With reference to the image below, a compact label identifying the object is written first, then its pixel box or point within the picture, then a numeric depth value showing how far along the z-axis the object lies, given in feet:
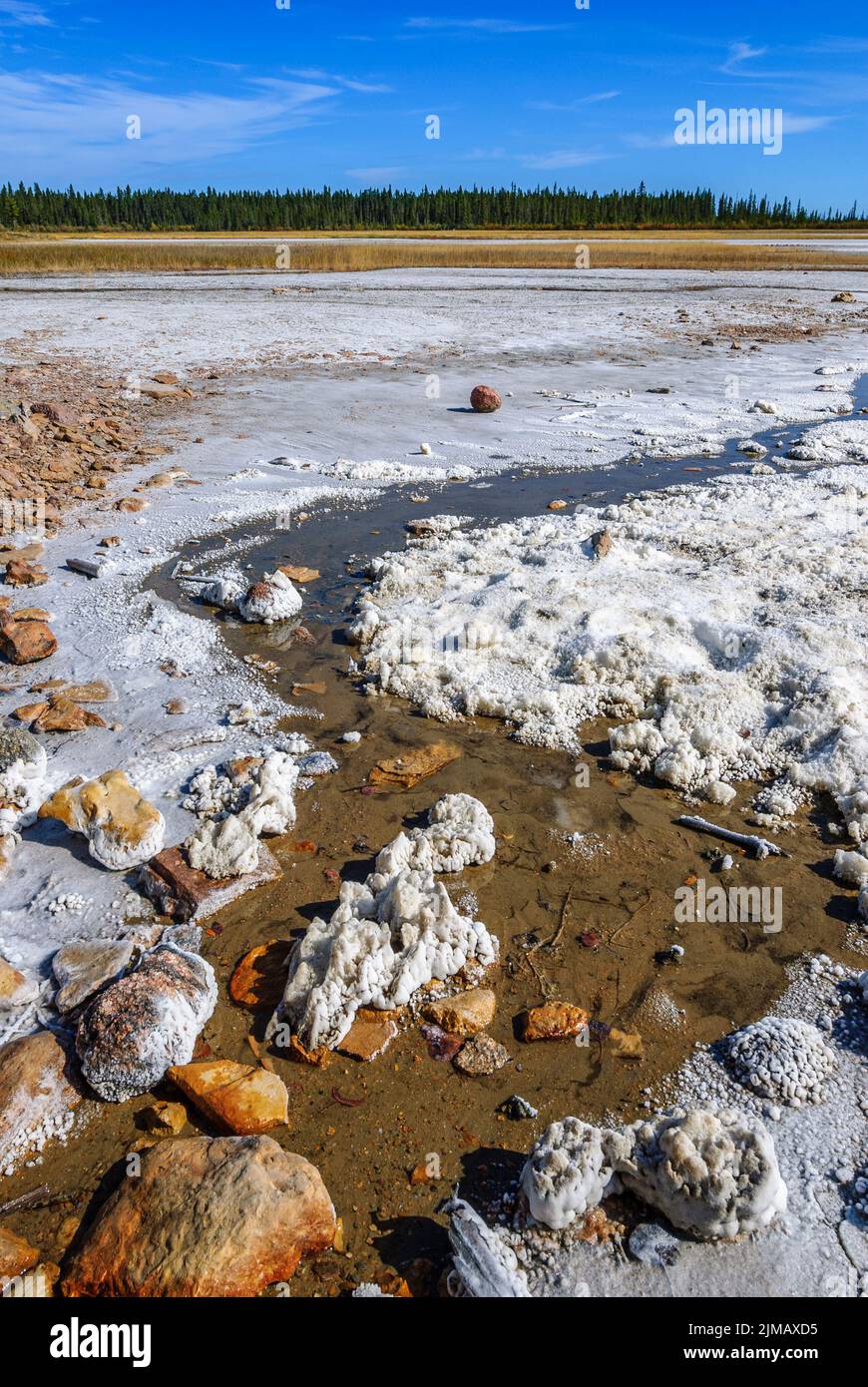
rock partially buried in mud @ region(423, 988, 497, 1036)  10.93
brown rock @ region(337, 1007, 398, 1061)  10.62
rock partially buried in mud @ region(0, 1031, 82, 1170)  9.56
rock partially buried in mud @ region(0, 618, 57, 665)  19.24
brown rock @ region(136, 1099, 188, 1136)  9.64
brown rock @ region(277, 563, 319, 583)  24.31
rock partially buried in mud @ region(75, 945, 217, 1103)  9.98
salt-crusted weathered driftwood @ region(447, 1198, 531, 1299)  7.95
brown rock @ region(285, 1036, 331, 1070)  10.49
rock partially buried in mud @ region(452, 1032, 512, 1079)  10.39
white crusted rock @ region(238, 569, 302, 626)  21.84
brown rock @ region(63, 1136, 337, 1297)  7.99
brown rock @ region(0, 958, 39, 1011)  10.89
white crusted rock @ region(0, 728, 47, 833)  14.23
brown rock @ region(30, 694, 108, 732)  16.80
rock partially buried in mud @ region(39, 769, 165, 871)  13.33
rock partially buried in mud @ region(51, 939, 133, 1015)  11.07
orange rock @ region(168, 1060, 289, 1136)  9.58
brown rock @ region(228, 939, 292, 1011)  11.37
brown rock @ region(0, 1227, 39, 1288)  8.19
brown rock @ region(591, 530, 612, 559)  23.86
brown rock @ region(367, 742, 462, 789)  15.83
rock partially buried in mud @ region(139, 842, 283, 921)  12.76
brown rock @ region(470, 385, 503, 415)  41.42
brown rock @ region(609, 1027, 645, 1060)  10.60
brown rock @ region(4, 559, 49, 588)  23.02
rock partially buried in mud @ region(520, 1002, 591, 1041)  10.80
